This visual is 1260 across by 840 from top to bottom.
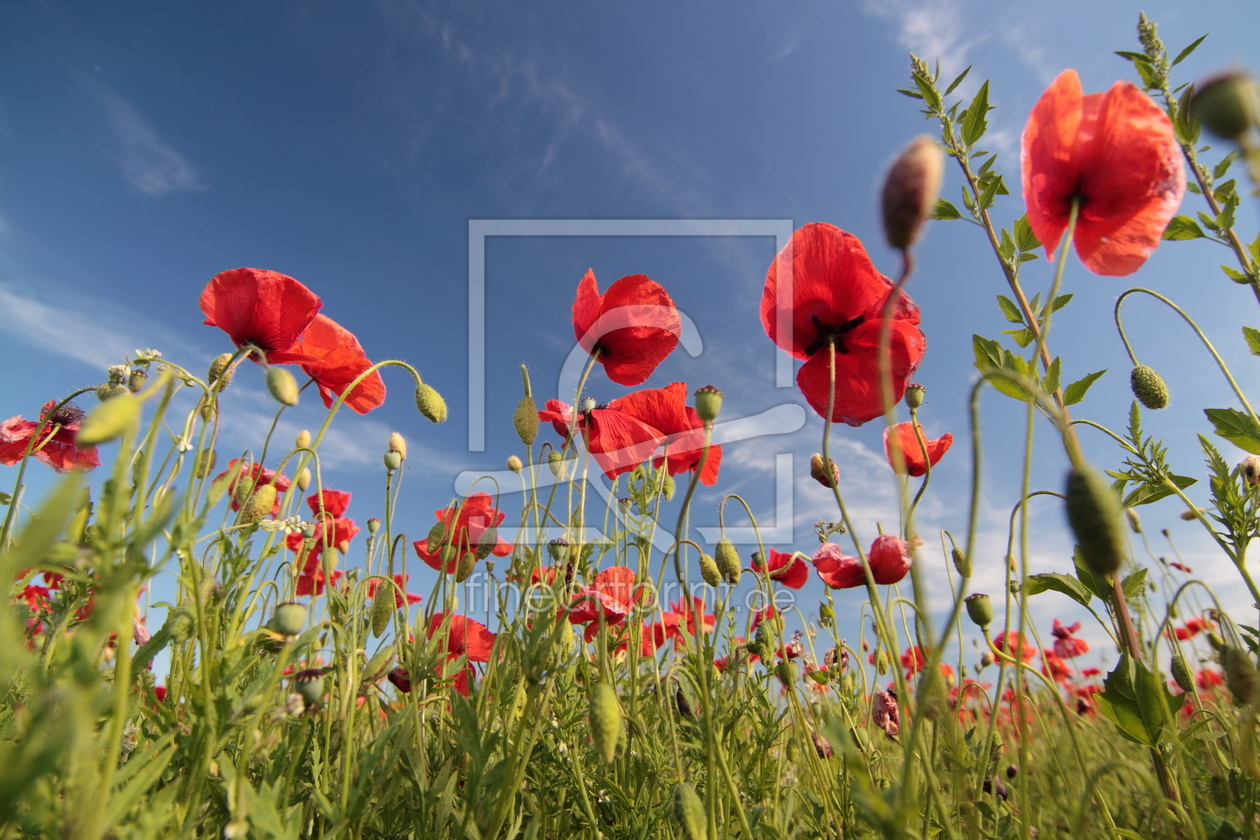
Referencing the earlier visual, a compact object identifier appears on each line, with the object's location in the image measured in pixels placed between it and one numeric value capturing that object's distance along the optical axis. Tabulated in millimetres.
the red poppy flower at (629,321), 288
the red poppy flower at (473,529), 349
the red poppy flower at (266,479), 296
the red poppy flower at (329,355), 274
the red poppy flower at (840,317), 216
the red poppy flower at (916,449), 281
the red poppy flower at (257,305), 256
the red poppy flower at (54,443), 332
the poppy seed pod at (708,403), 179
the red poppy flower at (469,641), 340
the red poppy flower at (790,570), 432
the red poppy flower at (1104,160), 171
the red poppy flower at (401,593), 295
